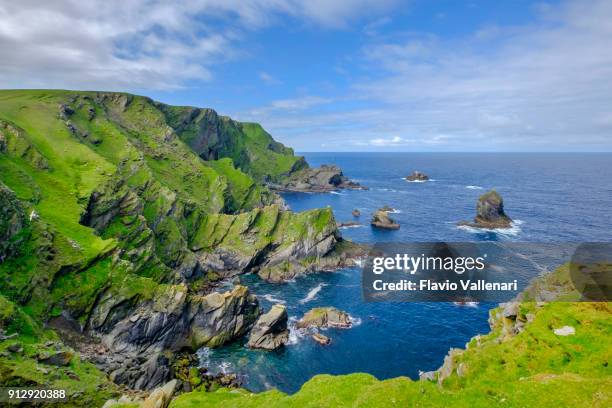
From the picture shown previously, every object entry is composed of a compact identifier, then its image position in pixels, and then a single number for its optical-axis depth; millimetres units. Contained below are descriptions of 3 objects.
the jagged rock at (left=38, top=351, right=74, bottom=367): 38916
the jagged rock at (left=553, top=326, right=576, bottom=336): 29469
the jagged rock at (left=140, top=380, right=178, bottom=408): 23672
